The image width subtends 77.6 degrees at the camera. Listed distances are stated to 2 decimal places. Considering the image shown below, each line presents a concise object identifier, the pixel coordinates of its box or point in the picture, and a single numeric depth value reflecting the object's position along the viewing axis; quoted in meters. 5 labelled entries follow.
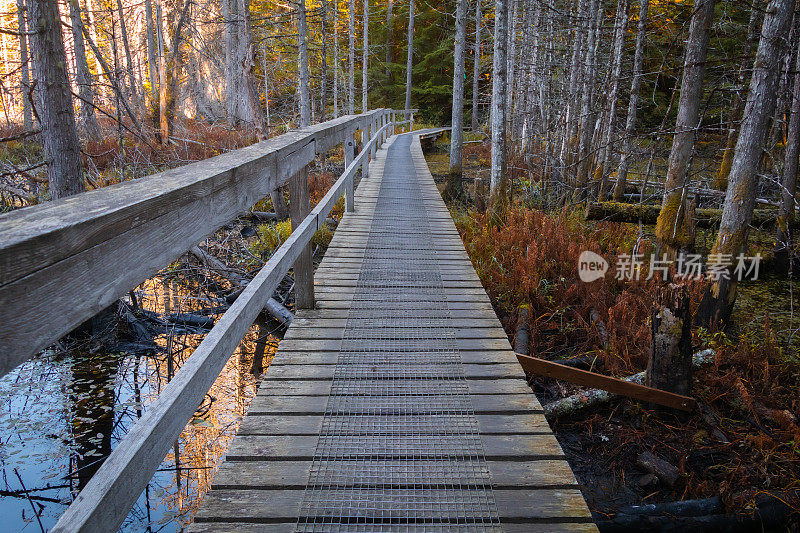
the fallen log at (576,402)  4.87
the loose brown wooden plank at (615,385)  4.66
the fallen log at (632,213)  9.18
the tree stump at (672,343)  4.71
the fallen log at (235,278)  6.89
